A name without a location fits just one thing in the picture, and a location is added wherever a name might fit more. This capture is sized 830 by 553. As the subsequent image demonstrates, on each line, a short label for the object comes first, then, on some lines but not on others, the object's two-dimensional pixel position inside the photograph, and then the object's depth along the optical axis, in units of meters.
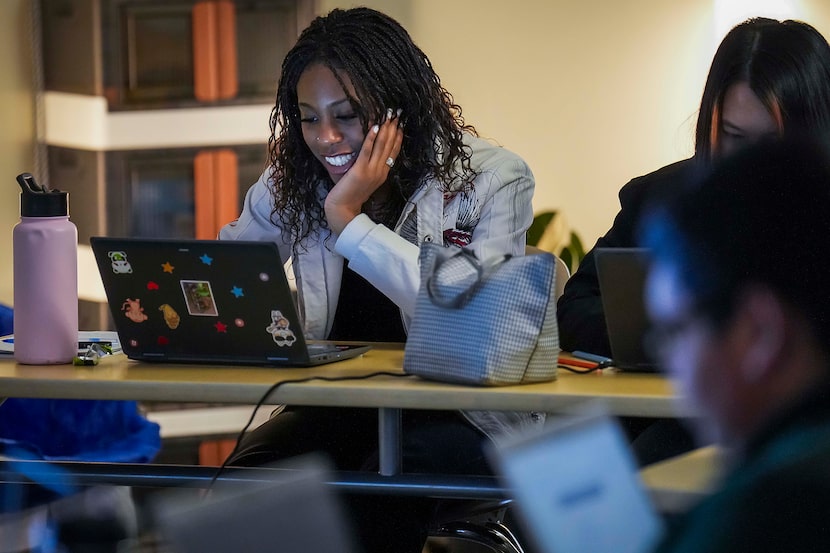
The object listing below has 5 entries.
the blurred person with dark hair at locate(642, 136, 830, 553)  2.11
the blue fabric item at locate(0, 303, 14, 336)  4.48
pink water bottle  3.74
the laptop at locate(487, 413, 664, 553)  2.38
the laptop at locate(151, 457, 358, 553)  2.36
